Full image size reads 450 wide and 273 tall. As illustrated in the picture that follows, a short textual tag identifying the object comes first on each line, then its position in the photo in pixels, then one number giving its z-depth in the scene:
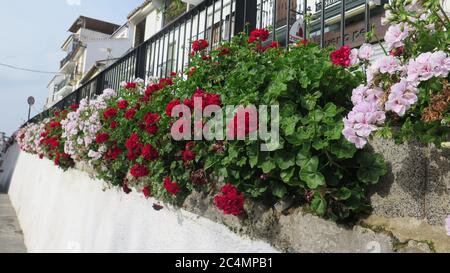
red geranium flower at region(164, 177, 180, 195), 2.46
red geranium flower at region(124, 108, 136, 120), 3.15
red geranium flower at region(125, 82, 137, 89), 3.81
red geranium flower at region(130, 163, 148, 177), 2.85
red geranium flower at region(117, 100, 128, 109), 3.58
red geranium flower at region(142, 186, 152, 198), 2.87
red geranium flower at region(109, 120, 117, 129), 3.61
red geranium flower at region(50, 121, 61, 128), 6.41
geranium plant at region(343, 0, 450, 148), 1.30
